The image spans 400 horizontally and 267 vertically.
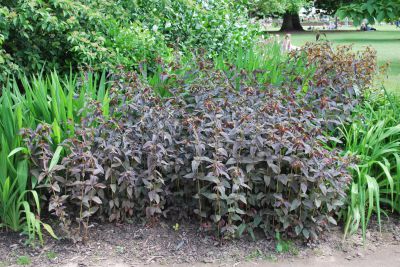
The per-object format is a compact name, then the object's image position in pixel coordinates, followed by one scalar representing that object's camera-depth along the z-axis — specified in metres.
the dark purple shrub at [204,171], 3.59
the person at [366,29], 48.77
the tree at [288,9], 37.03
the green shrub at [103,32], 5.50
